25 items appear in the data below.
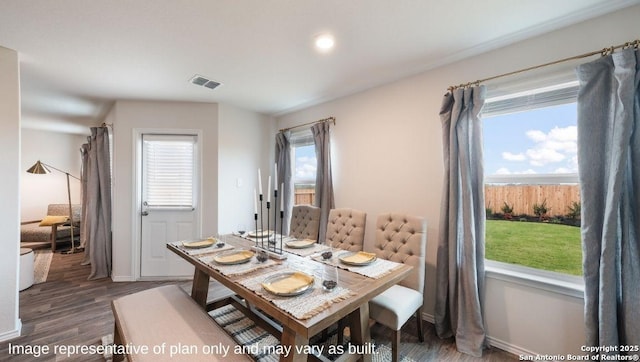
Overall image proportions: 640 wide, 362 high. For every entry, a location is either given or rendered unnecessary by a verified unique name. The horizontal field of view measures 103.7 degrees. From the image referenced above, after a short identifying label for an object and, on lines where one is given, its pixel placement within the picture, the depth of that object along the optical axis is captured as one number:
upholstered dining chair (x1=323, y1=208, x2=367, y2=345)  2.44
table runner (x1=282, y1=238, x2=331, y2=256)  2.01
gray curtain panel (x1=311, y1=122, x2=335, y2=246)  3.16
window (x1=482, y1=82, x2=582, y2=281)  1.82
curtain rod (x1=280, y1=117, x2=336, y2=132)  3.23
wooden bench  1.24
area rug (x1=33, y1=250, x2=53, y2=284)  3.46
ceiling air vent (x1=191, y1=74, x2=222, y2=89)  2.69
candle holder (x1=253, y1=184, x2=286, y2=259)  1.96
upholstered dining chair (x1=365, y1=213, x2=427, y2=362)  1.73
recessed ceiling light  1.94
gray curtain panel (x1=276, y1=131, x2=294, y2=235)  3.69
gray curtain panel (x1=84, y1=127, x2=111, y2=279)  3.56
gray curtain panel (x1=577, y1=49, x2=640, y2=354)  1.42
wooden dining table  1.11
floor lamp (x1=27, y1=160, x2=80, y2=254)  4.65
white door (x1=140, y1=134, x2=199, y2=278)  3.46
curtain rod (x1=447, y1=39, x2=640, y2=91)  1.50
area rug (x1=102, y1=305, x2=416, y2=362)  1.94
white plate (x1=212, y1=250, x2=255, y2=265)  1.69
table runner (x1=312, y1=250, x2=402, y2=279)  1.58
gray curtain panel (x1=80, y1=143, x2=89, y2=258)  4.55
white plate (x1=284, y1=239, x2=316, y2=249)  2.12
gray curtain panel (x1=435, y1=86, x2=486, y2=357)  1.97
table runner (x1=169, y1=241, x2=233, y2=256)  1.97
